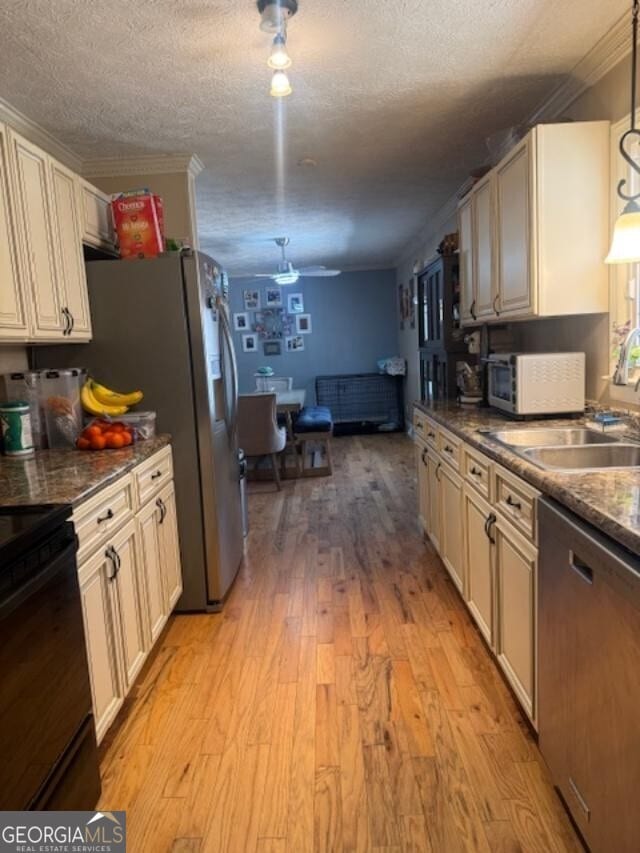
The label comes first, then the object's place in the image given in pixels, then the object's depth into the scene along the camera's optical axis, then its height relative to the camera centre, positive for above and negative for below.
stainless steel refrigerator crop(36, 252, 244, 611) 2.61 -0.01
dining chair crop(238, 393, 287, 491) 4.89 -0.63
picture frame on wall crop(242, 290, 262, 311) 8.41 +0.84
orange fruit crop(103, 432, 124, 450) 2.35 -0.33
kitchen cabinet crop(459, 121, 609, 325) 2.22 +0.49
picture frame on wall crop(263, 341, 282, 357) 8.46 +0.09
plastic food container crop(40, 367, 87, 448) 2.45 -0.18
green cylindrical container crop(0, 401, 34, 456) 2.27 -0.25
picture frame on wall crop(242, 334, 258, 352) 8.50 +0.19
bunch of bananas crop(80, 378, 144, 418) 2.54 -0.17
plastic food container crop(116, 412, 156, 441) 2.51 -0.28
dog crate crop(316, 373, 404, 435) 8.24 -0.71
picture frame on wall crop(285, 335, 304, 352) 8.45 +0.16
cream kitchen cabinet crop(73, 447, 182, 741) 1.70 -0.78
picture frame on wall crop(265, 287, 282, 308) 8.37 +0.85
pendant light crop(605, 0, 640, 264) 1.79 +0.34
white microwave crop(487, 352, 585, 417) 2.47 -0.19
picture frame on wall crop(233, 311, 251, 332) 8.48 +0.51
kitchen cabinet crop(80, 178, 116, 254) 2.64 +0.72
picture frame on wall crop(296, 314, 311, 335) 8.39 +0.43
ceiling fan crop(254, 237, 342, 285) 5.88 +0.85
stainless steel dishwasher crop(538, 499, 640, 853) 1.09 -0.77
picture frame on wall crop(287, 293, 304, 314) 8.33 +0.75
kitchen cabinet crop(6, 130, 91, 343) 2.09 +0.49
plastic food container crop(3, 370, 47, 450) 2.41 -0.10
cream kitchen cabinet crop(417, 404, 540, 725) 1.68 -0.77
